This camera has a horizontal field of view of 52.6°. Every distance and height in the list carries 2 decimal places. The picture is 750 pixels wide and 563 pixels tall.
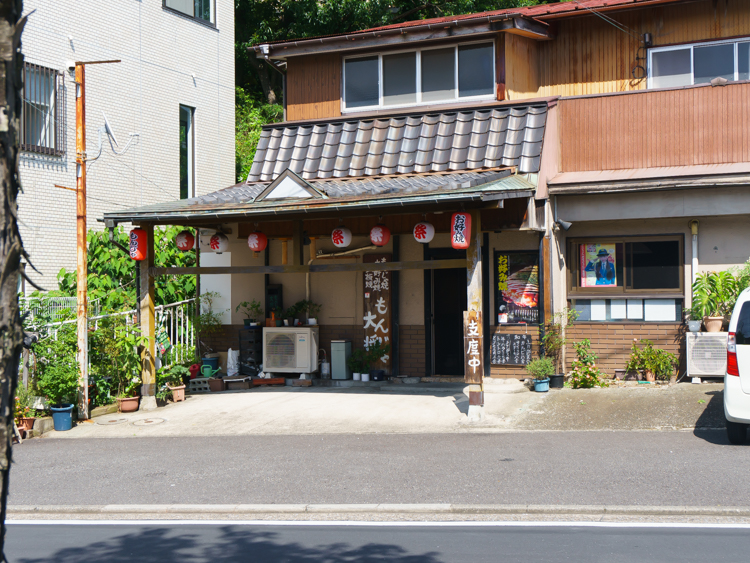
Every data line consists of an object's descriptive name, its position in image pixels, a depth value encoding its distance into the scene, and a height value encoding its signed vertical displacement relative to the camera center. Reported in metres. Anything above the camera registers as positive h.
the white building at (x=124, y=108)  15.84 +4.52
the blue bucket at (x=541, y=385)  13.20 -1.65
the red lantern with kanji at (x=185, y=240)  13.48 +1.01
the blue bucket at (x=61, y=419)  11.63 -1.83
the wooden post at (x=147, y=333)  13.12 -0.62
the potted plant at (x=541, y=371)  13.09 -1.41
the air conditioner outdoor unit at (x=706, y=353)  12.80 -1.13
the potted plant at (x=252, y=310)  16.08 -0.30
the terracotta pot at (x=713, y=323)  12.86 -0.62
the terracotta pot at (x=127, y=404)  12.80 -1.79
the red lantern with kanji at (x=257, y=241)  13.23 +0.96
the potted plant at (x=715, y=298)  12.92 -0.19
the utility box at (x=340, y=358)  15.21 -1.30
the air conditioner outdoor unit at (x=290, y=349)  15.30 -1.10
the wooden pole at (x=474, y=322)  11.09 -0.45
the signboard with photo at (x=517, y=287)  14.02 +0.07
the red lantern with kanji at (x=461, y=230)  10.92 +0.88
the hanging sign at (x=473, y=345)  11.13 -0.79
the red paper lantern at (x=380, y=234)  12.32 +0.96
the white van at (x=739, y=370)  8.73 -0.98
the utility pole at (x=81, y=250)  11.88 +0.78
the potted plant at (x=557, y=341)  13.49 -0.91
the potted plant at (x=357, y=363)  15.20 -1.39
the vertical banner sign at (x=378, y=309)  15.19 -0.32
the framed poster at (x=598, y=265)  13.98 +0.44
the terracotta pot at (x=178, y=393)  13.82 -1.75
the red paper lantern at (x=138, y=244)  12.93 +0.92
